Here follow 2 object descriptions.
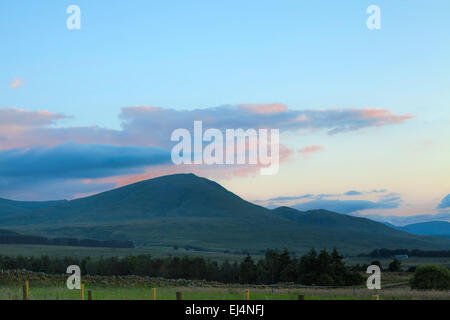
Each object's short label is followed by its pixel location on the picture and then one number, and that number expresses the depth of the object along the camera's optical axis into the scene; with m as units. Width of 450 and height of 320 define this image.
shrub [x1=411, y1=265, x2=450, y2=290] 70.60
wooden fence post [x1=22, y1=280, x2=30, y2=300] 38.81
